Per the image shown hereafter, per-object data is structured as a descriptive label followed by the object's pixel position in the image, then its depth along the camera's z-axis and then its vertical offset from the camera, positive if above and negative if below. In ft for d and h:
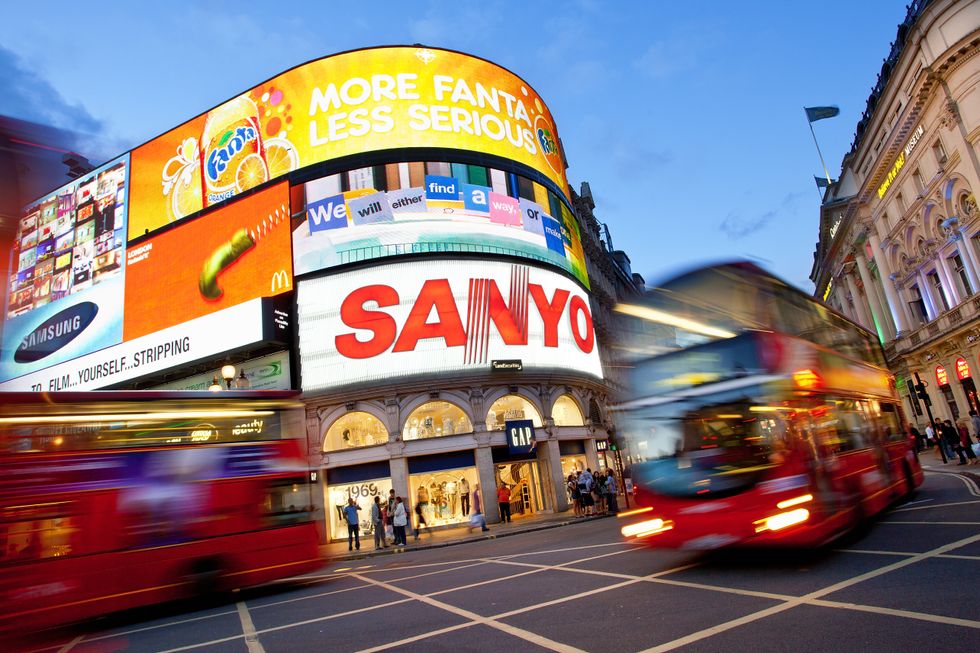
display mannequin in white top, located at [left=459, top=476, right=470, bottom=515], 88.94 -2.92
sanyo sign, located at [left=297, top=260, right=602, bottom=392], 90.89 +25.08
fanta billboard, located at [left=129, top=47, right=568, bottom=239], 103.60 +68.50
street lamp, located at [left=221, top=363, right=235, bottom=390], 63.30 +14.43
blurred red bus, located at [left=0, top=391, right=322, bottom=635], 30.86 +0.95
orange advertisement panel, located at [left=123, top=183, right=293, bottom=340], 100.99 +44.96
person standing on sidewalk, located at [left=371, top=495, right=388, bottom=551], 70.49 -4.44
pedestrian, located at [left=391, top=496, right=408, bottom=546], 70.23 -4.64
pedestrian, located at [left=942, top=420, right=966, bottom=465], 76.29 -3.26
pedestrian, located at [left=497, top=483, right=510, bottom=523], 81.76 -4.27
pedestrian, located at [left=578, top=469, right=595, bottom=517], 77.05 -3.68
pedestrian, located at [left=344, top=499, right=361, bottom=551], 72.23 -3.71
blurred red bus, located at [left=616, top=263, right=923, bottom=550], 26.21 +0.90
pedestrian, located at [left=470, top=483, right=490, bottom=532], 74.57 -5.25
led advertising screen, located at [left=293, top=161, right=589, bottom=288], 95.45 +44.49
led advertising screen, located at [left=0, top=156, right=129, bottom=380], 122.52 +56.04
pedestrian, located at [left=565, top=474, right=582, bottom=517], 78.60 -4.86
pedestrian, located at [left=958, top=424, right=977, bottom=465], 69.72 -4.16
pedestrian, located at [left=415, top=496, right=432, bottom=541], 80.06 -5.36
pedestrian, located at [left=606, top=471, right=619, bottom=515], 79.77 -4.99
